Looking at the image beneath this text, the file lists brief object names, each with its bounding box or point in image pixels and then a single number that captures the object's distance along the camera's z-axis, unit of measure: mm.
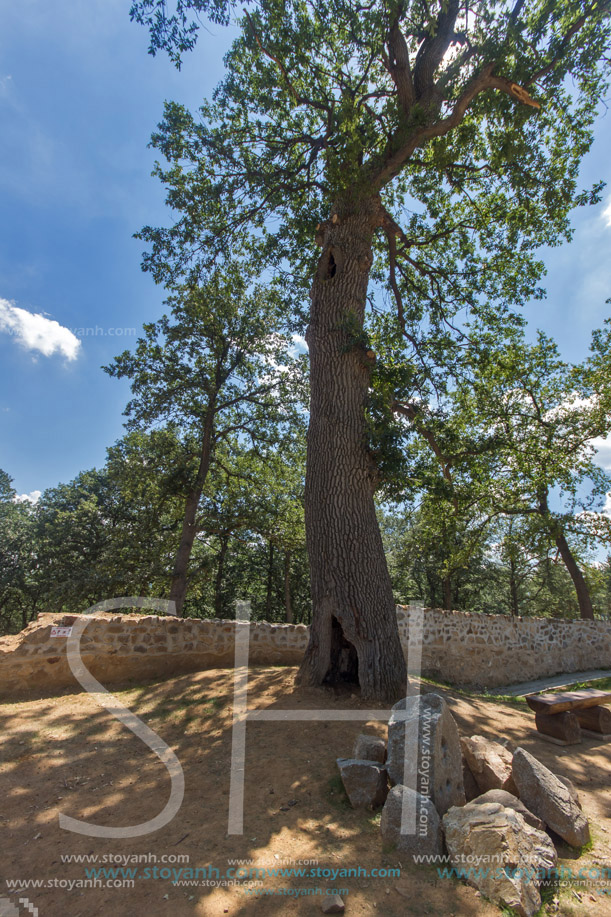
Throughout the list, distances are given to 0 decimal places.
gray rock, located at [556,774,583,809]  3178
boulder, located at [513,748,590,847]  2945
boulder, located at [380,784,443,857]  2736
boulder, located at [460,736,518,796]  3365
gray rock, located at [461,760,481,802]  3484
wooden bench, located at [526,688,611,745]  5227
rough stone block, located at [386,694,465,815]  3146
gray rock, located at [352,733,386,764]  3602
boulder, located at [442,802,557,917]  2352
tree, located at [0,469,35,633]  21906
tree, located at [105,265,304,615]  13117
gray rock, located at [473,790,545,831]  2887
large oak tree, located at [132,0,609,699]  5758
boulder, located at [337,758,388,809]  3309
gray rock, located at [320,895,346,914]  2270
